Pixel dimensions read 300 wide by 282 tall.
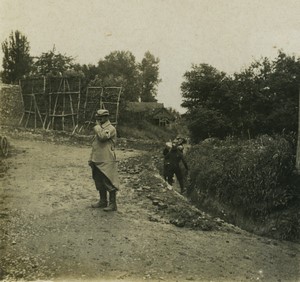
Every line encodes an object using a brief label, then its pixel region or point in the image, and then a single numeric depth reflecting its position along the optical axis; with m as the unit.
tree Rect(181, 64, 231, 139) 21.88
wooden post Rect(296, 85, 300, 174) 7.55
